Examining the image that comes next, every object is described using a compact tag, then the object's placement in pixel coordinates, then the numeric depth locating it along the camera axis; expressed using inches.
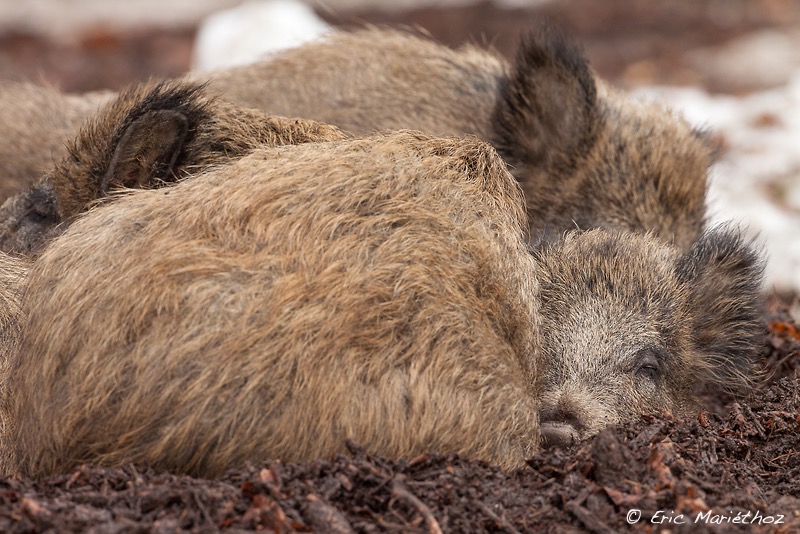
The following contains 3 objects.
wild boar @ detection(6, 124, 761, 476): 236.4
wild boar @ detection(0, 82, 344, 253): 326.6
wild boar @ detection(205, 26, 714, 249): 424.8
